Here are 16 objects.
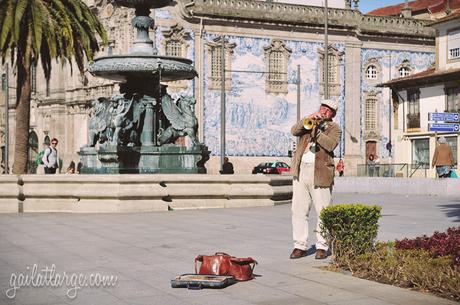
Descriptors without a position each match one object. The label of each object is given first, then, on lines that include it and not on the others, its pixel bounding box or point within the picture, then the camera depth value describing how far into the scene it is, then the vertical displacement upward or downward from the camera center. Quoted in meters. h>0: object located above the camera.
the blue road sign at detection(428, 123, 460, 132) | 29.58 +1.19
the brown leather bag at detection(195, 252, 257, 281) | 8.02 -1.02
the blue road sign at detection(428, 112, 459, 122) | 30.41 +1.58
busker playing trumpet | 9.51 -0.10
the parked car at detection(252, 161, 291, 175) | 46.88 -0.43
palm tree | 26.94 +4.21
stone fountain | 18.11 +0.93
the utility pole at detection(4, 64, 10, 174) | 46.51 +1.23
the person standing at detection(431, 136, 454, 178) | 25.59 +0.09
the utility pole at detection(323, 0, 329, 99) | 34.17 +3.57
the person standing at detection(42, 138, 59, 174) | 22.55 +0.03
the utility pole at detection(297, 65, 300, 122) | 45.62 +3.63
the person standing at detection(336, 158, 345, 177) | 44.38 -0.40
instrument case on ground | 7.62 -1.11
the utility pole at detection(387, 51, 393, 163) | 54.12 +3.30
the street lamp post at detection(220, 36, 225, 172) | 40.96 +2.47
